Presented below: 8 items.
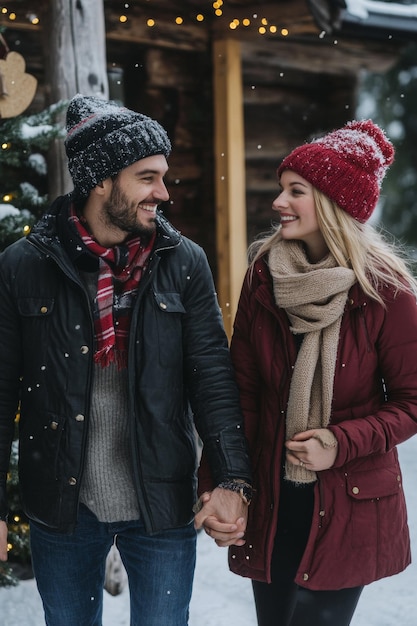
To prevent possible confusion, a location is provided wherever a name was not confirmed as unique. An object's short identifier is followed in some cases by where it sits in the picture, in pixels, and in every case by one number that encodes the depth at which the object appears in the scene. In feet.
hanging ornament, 11.27
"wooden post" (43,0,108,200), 12.48
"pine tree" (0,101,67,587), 11.80
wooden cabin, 17.11
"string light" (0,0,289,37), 17.08
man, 7.52
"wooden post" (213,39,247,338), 18.51
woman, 7.47
